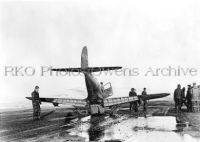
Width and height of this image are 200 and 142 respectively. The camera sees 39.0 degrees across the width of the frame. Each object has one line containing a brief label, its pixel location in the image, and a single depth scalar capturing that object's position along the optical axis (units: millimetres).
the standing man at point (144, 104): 23566
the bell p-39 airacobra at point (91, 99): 20031
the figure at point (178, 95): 22109
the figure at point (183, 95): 22938
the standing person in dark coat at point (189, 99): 22183
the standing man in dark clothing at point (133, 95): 23391
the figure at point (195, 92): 21672
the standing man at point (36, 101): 18656
